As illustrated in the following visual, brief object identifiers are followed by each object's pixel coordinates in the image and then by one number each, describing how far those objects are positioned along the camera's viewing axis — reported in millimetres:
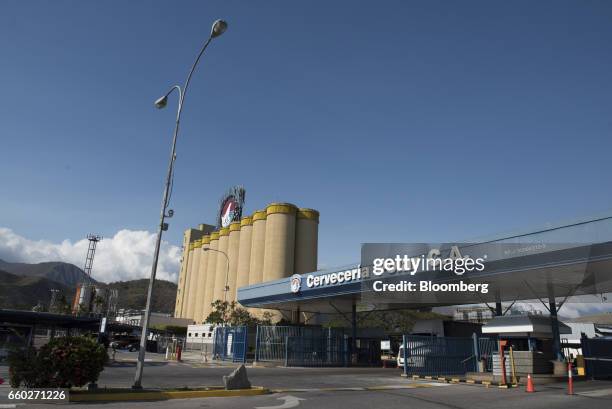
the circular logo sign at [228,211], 91062
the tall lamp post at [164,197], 14016
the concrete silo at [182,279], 105125
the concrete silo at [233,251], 78500
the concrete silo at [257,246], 70500
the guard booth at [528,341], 24609
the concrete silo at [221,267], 83875
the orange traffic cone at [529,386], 18053
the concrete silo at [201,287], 93438
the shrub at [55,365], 11938
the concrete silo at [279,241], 66875
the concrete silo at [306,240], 68625
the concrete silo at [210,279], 88712
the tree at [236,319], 53062
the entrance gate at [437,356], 26578
